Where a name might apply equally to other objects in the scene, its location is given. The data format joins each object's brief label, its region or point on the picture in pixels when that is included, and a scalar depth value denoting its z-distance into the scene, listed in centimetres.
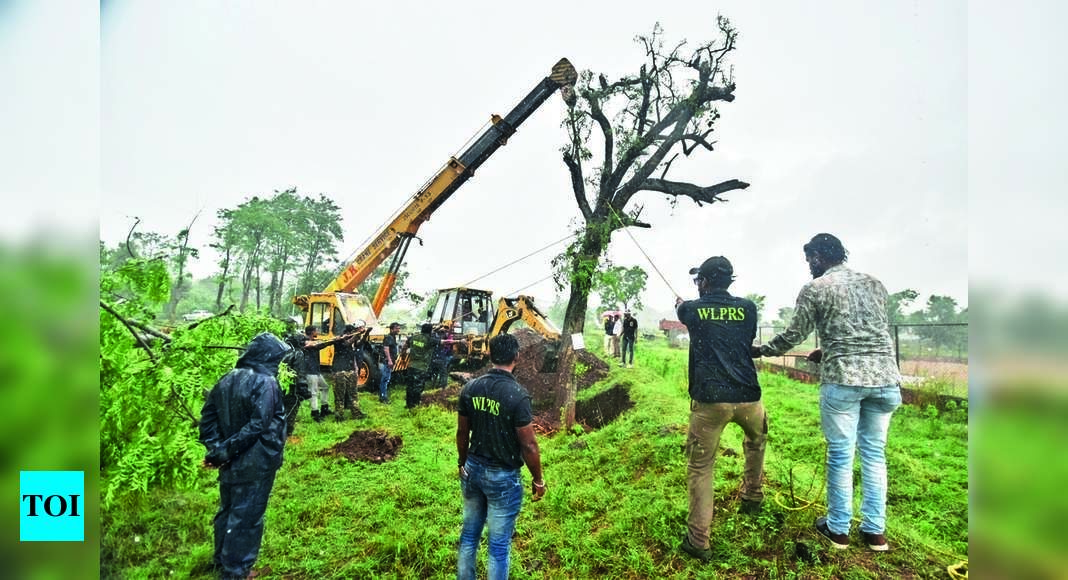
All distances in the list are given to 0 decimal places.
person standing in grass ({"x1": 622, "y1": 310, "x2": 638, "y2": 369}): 1166
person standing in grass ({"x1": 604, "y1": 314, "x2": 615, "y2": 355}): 1502
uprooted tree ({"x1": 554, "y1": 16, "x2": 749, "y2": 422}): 574
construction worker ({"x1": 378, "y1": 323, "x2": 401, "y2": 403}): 867
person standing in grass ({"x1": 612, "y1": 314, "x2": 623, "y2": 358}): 1453
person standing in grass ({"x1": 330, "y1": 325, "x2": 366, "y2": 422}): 729
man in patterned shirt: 256
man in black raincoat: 269
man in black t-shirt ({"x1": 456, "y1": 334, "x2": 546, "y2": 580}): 242
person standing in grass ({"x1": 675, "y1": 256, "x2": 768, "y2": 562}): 277
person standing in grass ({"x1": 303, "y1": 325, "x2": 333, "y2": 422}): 682
